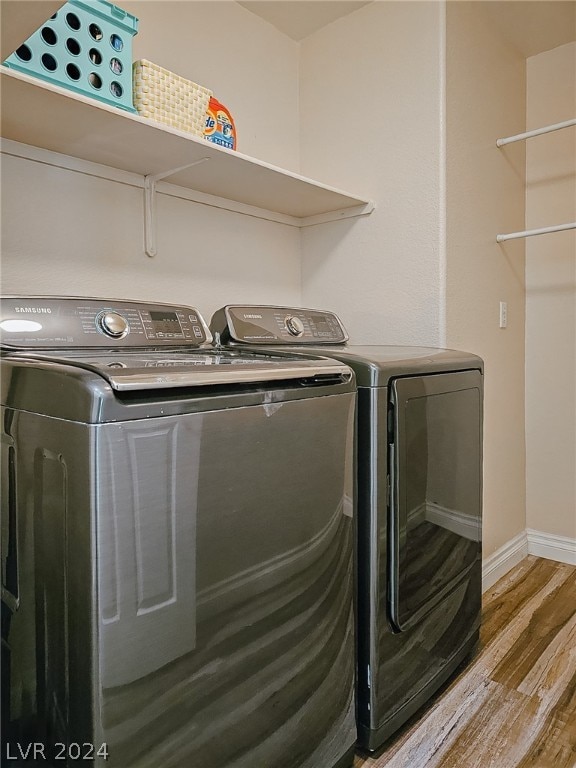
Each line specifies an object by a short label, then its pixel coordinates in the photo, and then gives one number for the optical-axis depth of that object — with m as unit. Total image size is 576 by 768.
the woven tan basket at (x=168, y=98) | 1.44
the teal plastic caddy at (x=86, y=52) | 1.23
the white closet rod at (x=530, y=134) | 1.96
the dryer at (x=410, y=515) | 1.32
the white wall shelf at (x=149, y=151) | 1.20
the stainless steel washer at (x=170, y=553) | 0.80
